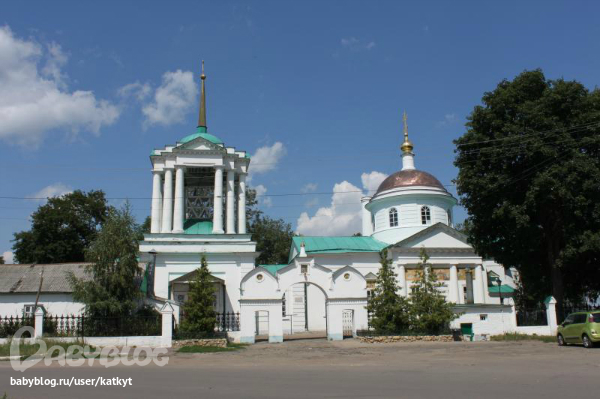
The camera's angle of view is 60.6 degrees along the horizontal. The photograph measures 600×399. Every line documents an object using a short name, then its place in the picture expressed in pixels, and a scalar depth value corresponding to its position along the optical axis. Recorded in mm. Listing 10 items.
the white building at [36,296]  25312
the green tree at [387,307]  24078
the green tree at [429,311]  24188
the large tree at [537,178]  23531
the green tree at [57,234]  43156
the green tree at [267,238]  53438
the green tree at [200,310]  22266
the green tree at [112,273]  22703
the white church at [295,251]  26078
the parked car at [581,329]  18469
